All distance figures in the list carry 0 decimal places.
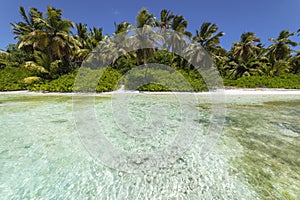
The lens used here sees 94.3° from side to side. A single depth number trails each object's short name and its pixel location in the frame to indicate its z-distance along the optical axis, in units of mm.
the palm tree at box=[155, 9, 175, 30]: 15406
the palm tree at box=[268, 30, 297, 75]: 16516
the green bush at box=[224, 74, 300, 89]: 14078
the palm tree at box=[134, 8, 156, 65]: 12320
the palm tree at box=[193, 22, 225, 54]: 15320
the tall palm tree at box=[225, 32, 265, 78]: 17156
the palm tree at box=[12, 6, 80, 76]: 12336
